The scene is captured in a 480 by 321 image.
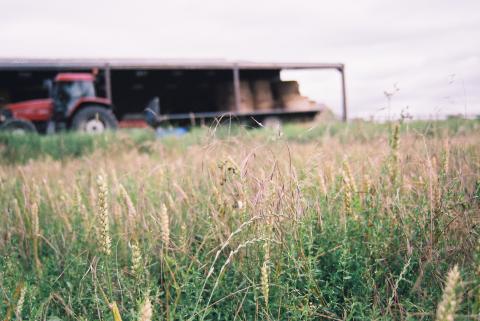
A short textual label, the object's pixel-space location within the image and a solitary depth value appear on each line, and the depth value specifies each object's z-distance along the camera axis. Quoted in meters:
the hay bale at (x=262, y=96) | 16.58
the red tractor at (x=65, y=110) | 11.73
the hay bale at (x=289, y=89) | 16.73
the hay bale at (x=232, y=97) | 16.61
